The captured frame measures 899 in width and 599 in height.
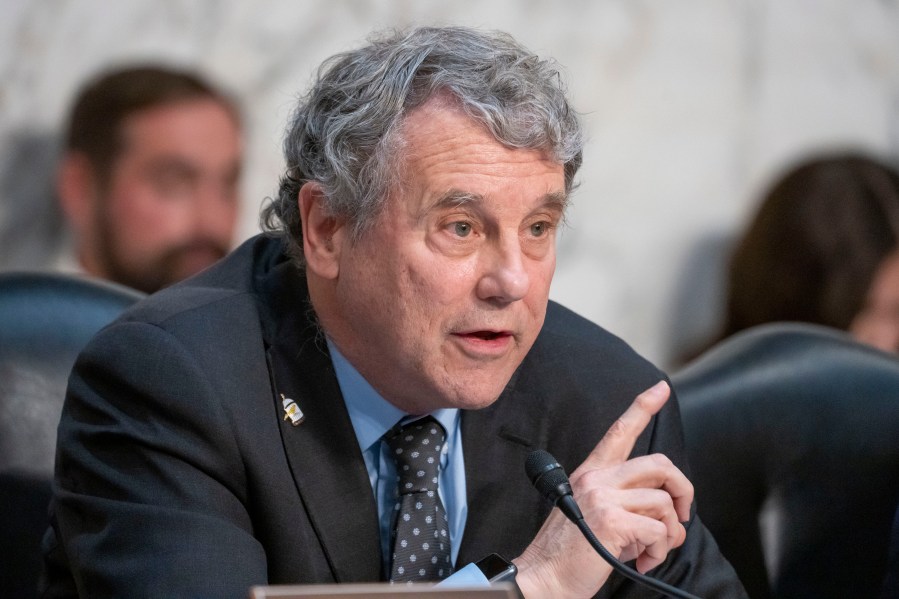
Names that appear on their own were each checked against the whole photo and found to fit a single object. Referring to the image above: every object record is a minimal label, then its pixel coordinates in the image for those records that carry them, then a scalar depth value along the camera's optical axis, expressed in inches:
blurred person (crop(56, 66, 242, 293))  273.6
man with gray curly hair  144.9
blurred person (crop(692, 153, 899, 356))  285.9
